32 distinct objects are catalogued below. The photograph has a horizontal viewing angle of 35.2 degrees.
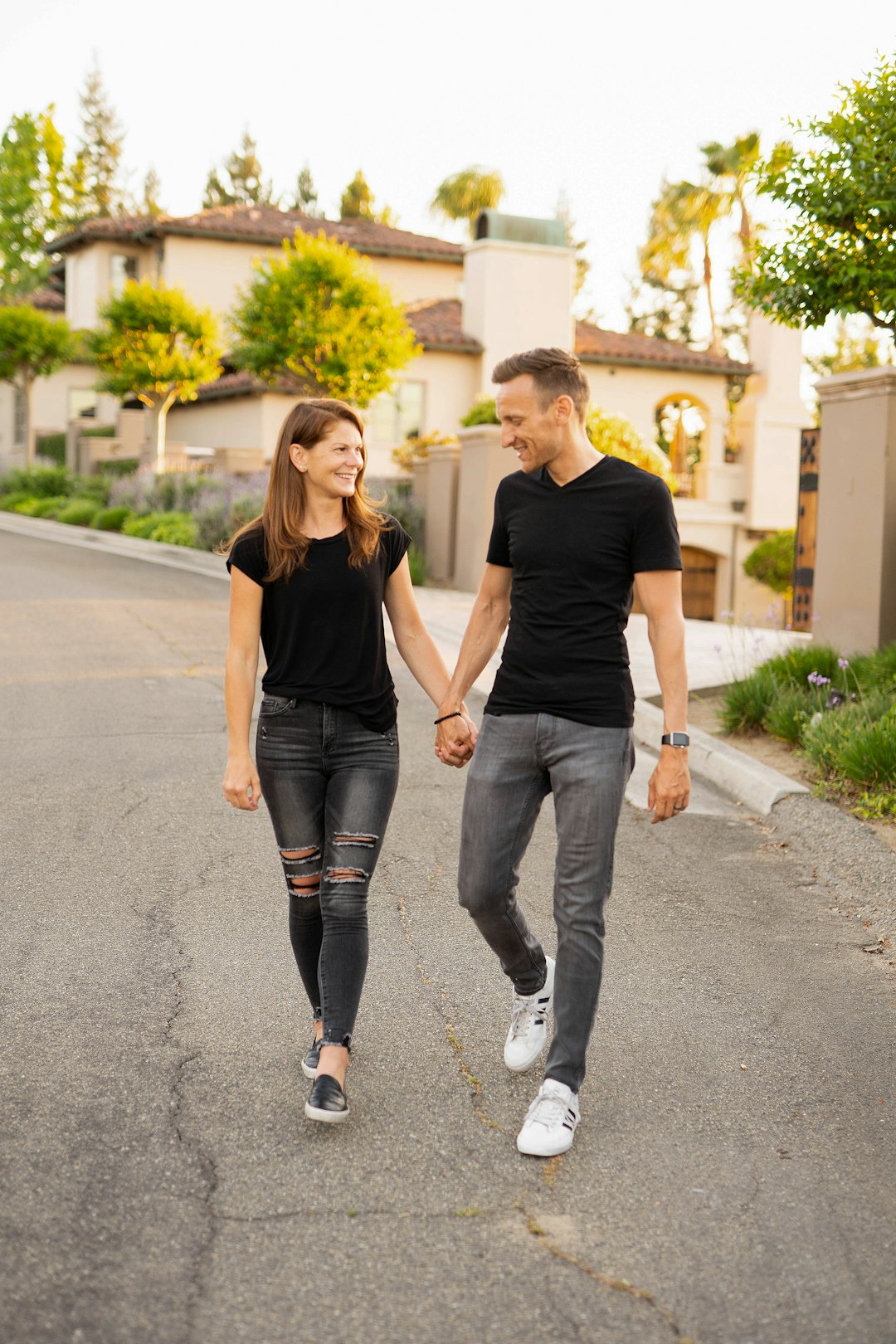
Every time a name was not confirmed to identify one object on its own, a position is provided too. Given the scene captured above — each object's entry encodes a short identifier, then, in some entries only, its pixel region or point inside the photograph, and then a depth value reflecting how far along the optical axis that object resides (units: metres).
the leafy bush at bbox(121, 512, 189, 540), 24.91
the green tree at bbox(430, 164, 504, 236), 56.69
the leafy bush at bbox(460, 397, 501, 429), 25.61
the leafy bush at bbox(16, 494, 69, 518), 30.64
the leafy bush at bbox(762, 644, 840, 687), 10.27
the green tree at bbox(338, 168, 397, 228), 66.19
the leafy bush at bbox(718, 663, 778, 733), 9.84
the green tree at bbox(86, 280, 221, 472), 29.80
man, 3.91
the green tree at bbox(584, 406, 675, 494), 23.16
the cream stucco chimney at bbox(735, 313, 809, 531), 33.31
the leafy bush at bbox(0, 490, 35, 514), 32.88
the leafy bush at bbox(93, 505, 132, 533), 27.06
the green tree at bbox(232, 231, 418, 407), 26.52
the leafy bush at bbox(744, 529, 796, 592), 32.31
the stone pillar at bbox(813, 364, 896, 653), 10.33
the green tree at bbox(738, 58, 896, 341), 9.25
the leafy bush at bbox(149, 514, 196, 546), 23.48
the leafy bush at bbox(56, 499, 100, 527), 28.50
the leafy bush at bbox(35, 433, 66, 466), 37.47
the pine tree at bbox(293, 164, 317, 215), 77.12
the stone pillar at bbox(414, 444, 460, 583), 20.44
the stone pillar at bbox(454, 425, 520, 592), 18.77
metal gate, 13.16
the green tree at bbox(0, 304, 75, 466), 34.59
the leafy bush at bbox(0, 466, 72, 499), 33.75
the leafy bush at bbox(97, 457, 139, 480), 31.69
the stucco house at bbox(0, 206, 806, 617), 33.47
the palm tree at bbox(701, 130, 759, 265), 43.66
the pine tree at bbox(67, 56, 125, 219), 77.75
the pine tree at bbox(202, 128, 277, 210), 77.50
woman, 4.05
